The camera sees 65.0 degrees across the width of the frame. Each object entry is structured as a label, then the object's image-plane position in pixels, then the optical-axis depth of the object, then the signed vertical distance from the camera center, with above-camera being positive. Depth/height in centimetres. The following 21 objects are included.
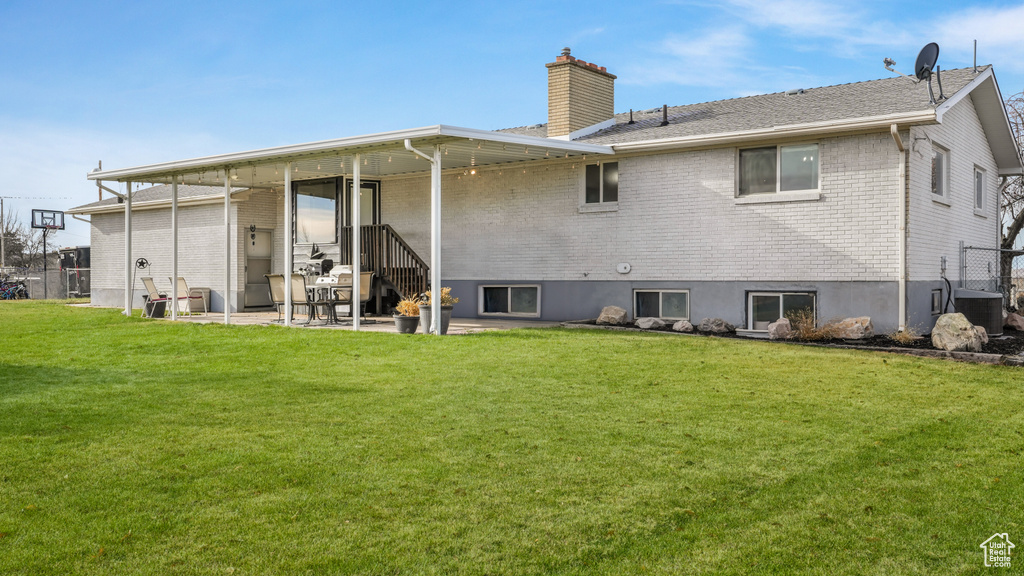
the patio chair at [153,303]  1616 -35
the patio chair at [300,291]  1423 -10
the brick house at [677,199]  1205 +152
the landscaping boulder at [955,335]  1045 -65
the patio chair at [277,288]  1442 -5
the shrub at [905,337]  1112 -72
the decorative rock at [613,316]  1362 -52
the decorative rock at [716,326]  1263 -64
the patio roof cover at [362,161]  1201 +219
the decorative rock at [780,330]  1185 -66
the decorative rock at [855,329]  1148 -63
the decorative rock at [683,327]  1273 -66
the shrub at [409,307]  1248 -34
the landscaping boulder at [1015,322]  1422 -65
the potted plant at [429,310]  1228 -39
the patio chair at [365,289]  1432 -6
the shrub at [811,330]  1155 -66
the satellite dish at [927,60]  1230 +346
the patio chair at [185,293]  1702 -17
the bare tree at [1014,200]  2150 +239
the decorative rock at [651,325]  1309 -64
